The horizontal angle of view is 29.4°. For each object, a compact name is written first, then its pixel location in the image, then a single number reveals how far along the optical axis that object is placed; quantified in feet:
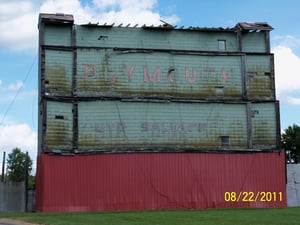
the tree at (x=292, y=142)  279.08
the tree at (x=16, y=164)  432.13
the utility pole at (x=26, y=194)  174.61
